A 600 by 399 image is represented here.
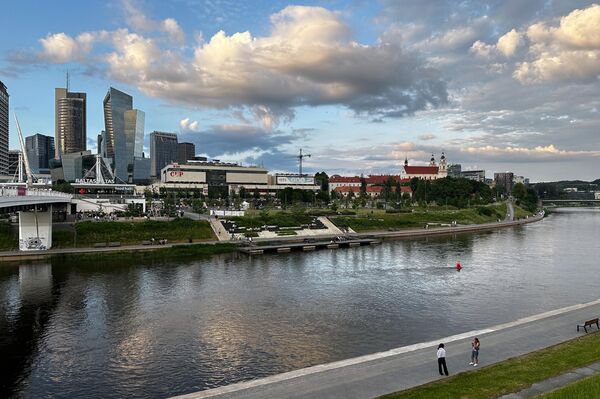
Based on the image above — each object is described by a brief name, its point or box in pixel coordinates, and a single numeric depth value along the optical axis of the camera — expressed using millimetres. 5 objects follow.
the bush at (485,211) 126812
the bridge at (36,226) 58438
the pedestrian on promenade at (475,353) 21047
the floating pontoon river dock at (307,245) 64812
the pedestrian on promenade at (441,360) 20016
